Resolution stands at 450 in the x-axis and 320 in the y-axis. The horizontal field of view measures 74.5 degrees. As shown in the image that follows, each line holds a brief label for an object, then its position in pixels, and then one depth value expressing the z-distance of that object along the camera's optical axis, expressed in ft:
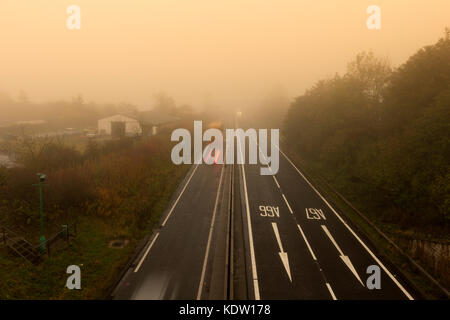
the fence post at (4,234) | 60.79
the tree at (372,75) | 132.05
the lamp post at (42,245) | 58.49
